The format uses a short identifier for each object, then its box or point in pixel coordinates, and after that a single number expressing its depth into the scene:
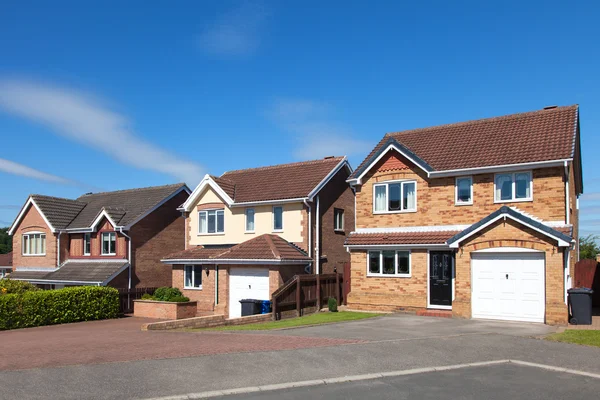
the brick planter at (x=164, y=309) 28.00
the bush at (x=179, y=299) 28.81
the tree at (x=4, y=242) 97.68
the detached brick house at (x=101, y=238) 33.97
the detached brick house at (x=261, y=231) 27.16
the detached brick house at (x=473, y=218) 19.92
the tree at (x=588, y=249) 48.06
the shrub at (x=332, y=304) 24.47
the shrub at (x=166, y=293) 29.59
